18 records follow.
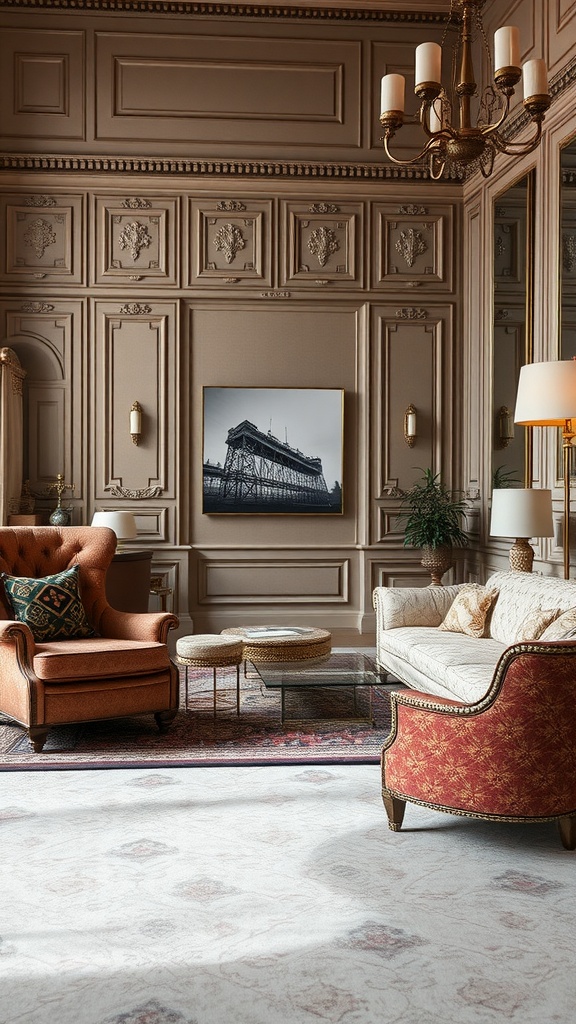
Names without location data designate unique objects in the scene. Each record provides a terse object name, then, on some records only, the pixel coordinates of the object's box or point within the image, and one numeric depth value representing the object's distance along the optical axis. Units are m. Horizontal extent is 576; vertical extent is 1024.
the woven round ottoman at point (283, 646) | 4.47
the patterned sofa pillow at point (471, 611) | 4.54
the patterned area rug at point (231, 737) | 3.74
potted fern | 6.36
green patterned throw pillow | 4.24
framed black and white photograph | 6.71
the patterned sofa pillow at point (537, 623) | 3.62
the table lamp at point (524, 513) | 4.51
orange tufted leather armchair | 3.87
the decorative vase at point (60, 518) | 6.27
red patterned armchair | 2.66
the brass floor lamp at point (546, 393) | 4.04
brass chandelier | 3.32
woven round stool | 4.20
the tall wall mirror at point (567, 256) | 4.84
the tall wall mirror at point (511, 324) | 5.49
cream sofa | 3.66
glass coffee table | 3.98
